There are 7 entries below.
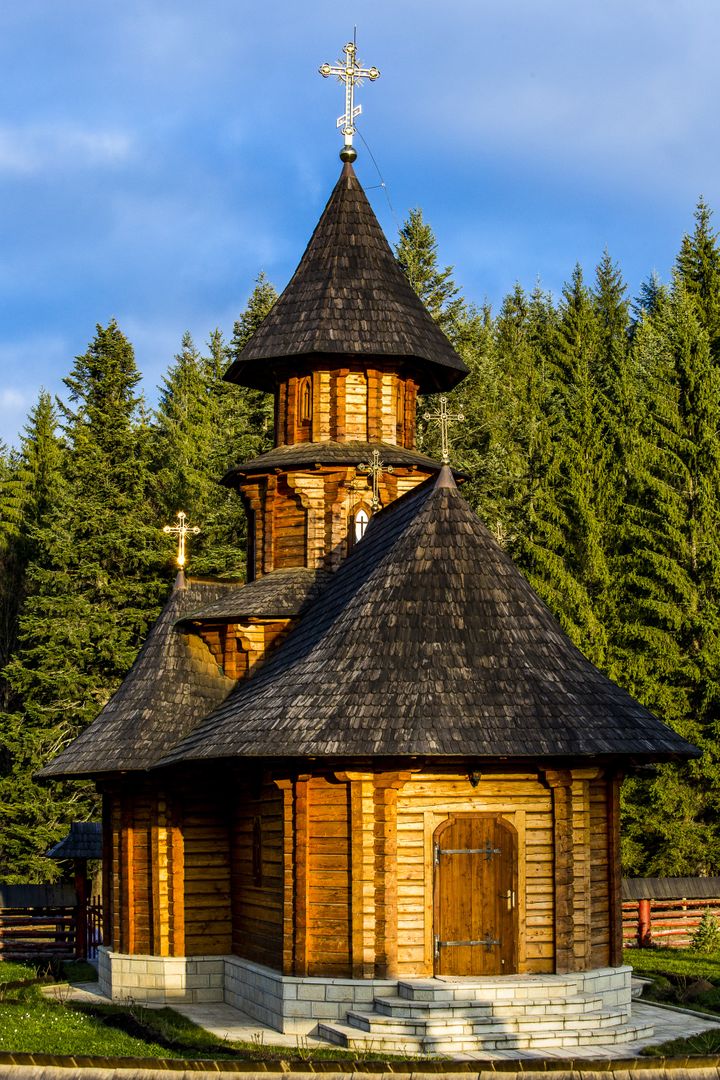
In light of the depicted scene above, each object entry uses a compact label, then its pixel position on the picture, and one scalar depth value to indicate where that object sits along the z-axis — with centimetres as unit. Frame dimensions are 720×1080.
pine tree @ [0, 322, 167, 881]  3391
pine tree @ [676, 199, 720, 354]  4372
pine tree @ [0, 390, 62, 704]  4391
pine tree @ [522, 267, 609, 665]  3123
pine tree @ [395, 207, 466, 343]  3978
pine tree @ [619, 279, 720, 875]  2856
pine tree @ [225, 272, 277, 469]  3669
